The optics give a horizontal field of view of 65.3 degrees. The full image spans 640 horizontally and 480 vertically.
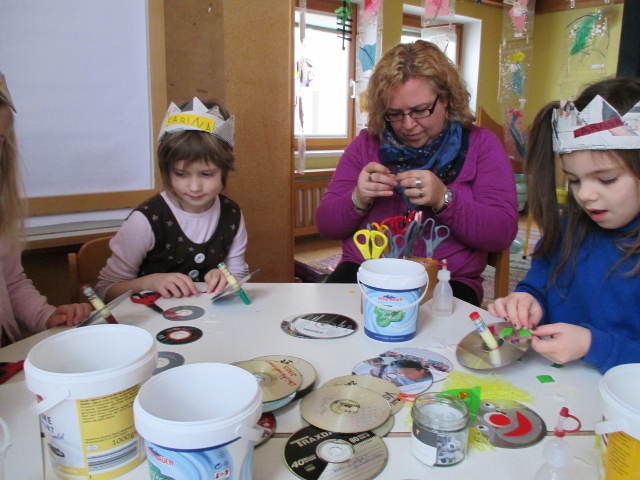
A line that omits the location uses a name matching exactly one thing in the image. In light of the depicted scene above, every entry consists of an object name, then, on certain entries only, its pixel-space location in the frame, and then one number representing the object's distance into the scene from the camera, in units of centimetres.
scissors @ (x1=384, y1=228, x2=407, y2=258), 105
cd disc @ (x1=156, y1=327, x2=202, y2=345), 86
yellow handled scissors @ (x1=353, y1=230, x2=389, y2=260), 102
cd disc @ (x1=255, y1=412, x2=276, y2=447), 58
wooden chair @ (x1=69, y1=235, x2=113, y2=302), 128
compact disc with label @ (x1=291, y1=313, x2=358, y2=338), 90
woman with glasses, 136
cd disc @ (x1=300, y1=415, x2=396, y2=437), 59
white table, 54
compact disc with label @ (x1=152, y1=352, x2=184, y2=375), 76
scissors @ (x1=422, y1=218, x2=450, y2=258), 128
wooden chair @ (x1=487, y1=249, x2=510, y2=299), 153
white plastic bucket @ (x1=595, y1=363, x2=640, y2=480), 43
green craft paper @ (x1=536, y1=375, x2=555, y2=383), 73
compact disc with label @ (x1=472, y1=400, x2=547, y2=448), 58
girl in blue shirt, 76
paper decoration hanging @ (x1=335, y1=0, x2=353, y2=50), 344
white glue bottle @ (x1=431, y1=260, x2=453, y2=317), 101
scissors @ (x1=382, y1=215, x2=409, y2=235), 112
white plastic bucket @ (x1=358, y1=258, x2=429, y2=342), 83
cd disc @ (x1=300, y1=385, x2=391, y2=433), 60
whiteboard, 148
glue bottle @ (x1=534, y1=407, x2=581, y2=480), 48
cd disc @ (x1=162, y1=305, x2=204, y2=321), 98
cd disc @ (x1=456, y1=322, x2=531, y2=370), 77
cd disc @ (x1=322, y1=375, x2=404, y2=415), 67
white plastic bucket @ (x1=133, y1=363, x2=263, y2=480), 41
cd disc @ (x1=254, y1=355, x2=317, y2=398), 68
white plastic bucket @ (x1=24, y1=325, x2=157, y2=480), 47
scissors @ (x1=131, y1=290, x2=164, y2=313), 104
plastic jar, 53
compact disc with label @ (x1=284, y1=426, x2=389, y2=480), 52
